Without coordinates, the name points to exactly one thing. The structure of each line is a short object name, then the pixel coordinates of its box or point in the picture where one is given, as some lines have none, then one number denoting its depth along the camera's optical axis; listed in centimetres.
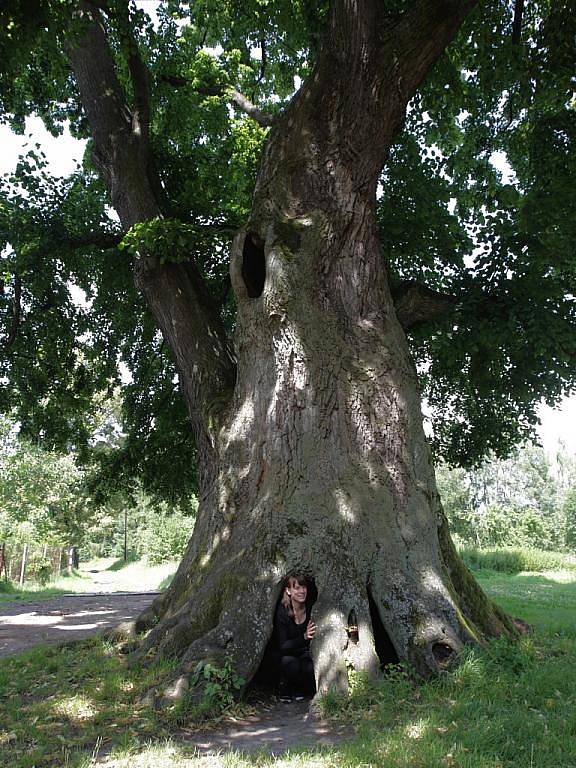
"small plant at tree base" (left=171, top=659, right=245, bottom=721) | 529
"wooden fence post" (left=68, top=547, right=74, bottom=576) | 3768
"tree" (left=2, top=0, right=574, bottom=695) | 643
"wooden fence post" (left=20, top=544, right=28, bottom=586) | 2532
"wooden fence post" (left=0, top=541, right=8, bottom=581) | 2192
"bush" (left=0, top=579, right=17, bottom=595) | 2043
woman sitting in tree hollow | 600
